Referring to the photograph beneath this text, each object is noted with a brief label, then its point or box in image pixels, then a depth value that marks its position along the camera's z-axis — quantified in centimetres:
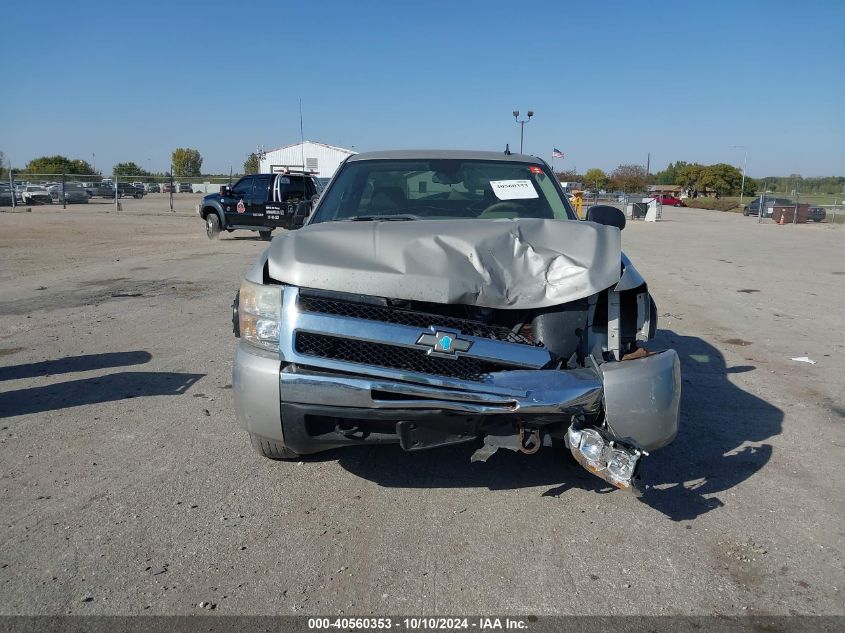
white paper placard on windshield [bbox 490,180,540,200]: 483
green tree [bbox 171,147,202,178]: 11938
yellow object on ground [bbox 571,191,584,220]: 2909
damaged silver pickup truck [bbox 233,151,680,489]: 313
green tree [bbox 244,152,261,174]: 7654
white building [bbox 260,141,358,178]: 6338
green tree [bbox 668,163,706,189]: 9106
